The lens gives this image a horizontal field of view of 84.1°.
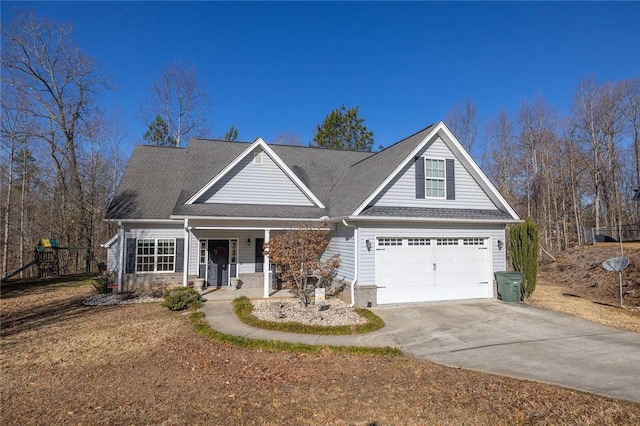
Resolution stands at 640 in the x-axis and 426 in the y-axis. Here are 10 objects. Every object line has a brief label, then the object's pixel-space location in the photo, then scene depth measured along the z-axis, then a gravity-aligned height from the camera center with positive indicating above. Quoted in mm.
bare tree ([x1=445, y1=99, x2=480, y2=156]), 33906 +10863
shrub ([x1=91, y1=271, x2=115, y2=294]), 14898 -1754
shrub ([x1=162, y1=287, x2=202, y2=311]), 12000 -1951
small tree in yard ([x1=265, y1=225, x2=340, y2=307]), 11609 -434
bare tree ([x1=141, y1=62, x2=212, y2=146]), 33656 +10712
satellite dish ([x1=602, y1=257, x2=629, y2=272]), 13025 -833
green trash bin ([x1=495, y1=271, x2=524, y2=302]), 13414 -1645
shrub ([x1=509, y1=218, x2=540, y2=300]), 13670 -412
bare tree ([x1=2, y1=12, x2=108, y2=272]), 26531 +7172
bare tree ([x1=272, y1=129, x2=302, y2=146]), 44819 +12819
